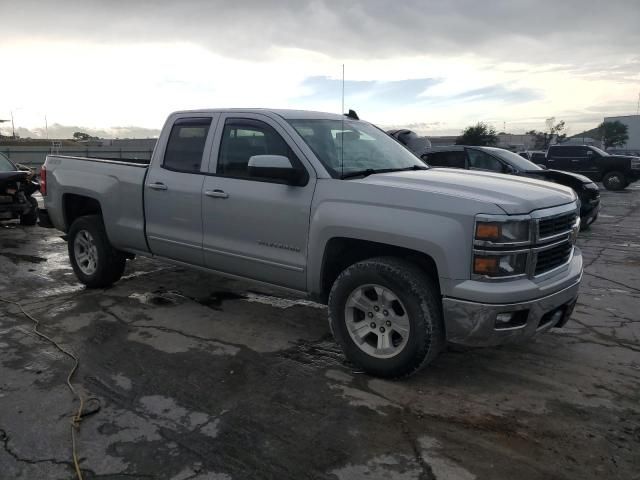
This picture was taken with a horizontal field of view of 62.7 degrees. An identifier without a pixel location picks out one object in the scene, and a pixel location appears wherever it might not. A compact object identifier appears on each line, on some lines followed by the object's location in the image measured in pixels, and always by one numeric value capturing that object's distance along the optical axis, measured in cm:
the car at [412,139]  802
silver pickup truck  335
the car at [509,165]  1034
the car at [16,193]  996
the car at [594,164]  2120
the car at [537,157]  2395
